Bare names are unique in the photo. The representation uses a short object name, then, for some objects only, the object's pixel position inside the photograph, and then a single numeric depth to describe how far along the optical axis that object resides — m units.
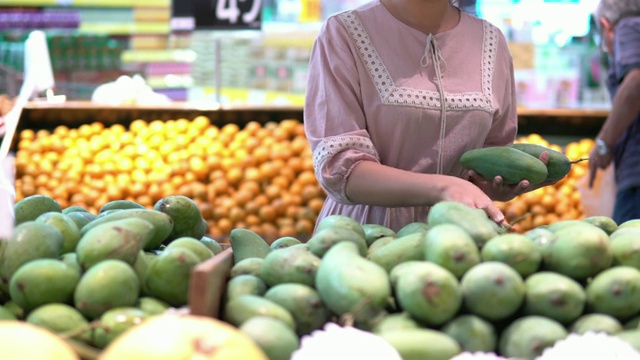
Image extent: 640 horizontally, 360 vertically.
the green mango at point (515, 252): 1.26
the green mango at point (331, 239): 1.38
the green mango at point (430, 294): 1.18
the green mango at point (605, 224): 1.57
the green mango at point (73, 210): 1.76
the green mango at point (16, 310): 1.30
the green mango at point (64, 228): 1.44
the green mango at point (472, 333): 1.18
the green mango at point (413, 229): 1.50
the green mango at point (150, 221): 1.50
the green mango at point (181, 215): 1.66
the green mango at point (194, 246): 1.40
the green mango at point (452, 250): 1.25
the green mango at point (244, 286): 1.31
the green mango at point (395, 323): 1.19
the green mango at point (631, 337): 1.18
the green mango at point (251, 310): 1.22
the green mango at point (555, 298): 1.21
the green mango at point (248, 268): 1.41
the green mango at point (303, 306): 1.24
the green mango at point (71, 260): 1.31
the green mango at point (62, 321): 1.20
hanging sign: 4.39
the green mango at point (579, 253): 1.27
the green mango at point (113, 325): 1.19
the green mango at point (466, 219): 1.34
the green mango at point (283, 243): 1.59
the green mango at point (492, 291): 1.19
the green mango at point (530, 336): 1.17
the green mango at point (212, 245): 1.64
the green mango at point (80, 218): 1.61
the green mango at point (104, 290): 1.23
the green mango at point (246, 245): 1.56
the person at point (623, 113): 3.59
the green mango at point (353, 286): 1.20
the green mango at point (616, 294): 1.24
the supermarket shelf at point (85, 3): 8.02
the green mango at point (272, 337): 1.13
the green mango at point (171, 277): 1.30
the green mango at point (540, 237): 1.34
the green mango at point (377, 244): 1.43
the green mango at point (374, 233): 1.54
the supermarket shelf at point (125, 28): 7.96
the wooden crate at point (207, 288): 1.16
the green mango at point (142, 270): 1.34
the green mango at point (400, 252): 1.35
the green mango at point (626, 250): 1.32
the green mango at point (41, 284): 1.25
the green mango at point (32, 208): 1.61
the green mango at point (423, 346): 1.15
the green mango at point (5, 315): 1.25
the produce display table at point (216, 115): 4.47
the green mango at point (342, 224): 1.46
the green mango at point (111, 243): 1.30
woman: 2.07
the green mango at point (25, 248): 1.33
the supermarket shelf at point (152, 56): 7.84
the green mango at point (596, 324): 1.21
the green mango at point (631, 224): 1.54
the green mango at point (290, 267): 1.32
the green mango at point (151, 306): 1.26
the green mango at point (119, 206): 1.77
